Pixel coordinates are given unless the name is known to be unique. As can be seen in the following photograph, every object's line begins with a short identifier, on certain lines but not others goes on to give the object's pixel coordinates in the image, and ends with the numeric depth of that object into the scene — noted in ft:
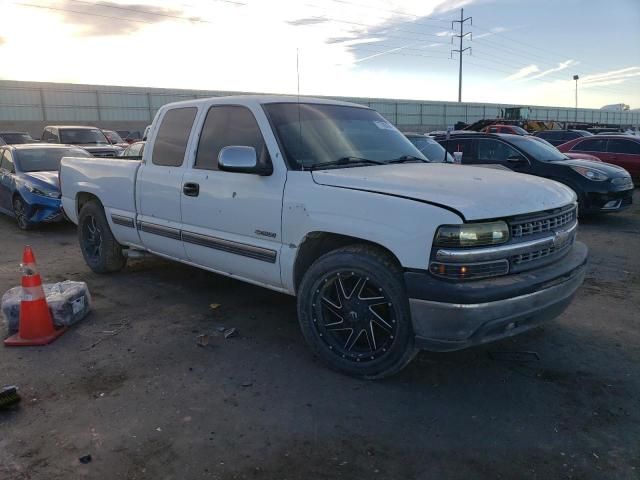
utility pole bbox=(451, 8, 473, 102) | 185.96
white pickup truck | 10.16
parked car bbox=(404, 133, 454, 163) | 29.75
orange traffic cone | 13.94
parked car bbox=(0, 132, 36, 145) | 68.76
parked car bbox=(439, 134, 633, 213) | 30.99
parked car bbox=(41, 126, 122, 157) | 54.03
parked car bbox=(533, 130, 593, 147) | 67.51
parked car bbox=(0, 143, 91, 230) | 30.04
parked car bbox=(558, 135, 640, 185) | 45.75
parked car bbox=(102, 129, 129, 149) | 75.47
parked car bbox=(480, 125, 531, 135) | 71.36
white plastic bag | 14.61
